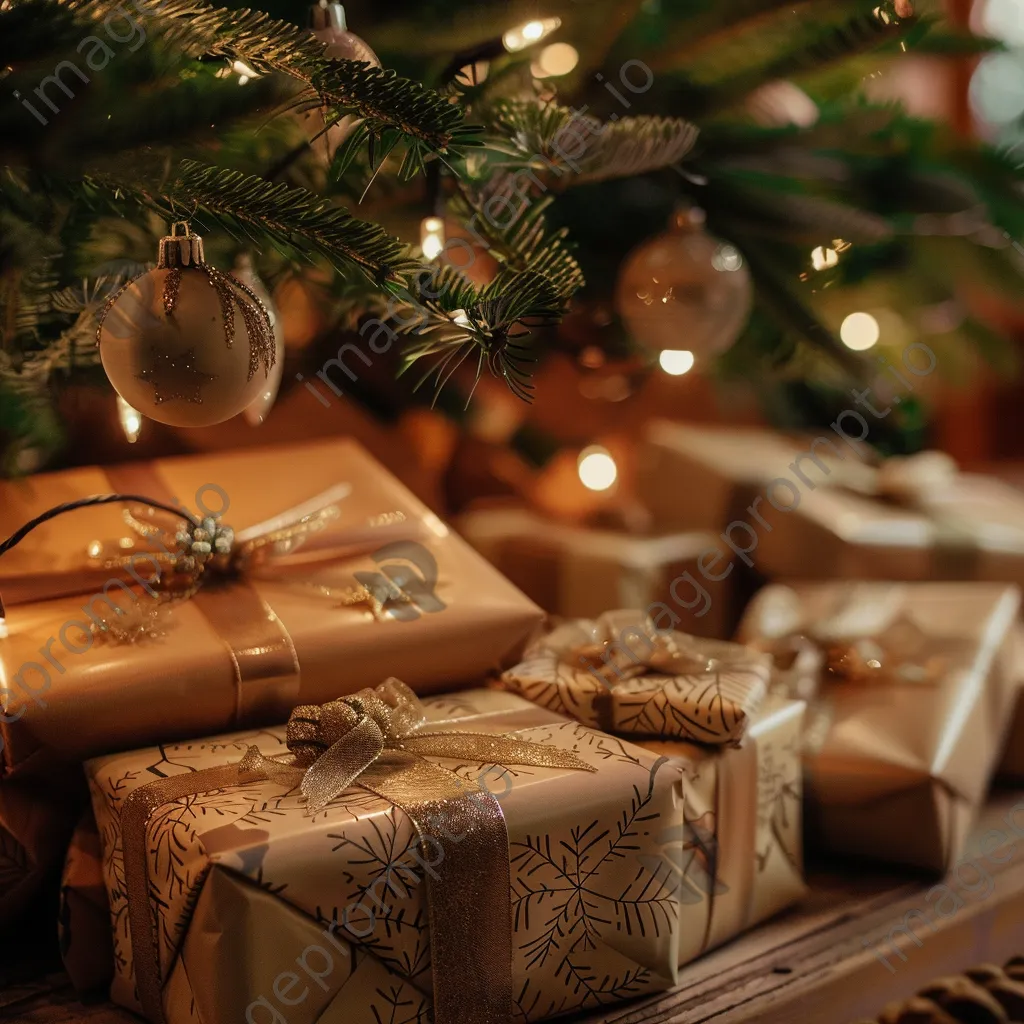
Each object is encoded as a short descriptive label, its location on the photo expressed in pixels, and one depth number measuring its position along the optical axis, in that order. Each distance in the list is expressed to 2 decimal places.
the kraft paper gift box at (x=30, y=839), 0.70
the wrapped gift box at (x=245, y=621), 0.68
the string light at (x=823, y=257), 0.94
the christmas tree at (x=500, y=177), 0.58
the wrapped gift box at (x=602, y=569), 1.10
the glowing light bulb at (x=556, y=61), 0.87
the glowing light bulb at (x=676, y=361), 0.97
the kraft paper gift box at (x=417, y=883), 0.57
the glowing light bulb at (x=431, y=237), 0.76
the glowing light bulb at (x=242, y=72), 0.70
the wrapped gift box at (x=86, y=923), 0.70
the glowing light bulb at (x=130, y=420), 0.73
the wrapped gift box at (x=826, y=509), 1.10
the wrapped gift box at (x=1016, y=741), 0.97
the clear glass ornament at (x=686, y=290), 0.89
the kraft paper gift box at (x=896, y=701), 0.82
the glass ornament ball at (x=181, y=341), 0.57
